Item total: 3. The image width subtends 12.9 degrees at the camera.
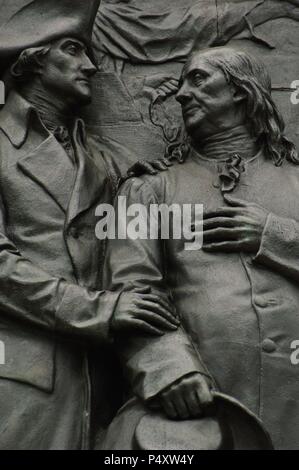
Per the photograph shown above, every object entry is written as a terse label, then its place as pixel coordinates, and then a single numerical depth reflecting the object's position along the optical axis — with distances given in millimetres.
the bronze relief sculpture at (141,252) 6105
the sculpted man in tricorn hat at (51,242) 6168
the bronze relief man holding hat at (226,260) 6113
